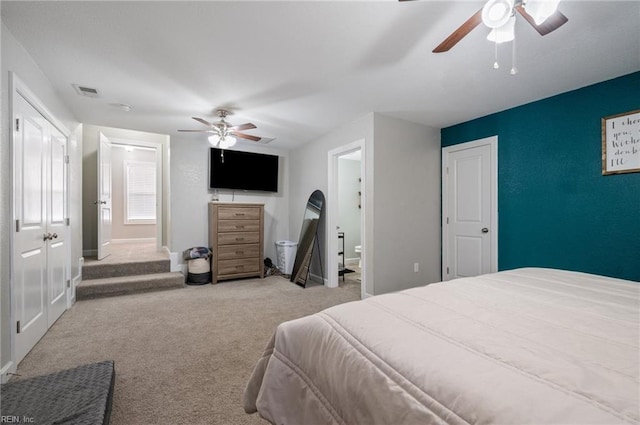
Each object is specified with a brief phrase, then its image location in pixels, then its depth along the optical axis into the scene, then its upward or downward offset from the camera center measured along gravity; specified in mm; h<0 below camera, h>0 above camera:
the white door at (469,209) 3508 +40
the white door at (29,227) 1982 -117
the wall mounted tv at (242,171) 4723 +779
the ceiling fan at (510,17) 1328 +1033
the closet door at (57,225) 2609 -127
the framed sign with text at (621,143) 2445 +646
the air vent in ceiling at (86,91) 2738 +1297
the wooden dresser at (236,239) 4359 -458
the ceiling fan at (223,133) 3481 +1075
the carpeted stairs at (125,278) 3557 -968
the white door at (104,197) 4363 +269
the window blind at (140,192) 6411 +507
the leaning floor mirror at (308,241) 4266 -483
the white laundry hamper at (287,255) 4945 -796
